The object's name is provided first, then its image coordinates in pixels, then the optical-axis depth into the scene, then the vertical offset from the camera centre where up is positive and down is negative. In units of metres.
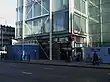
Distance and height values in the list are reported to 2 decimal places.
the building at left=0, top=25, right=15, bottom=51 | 115.57 +5.06
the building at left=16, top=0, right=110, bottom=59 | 42.56 +3.99
